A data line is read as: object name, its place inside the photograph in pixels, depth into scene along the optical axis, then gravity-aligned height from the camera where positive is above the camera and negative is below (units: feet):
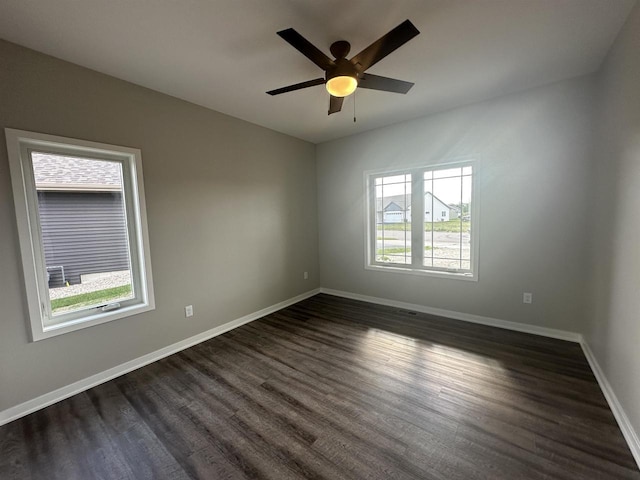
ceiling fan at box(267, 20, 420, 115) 4.91 +3.42
